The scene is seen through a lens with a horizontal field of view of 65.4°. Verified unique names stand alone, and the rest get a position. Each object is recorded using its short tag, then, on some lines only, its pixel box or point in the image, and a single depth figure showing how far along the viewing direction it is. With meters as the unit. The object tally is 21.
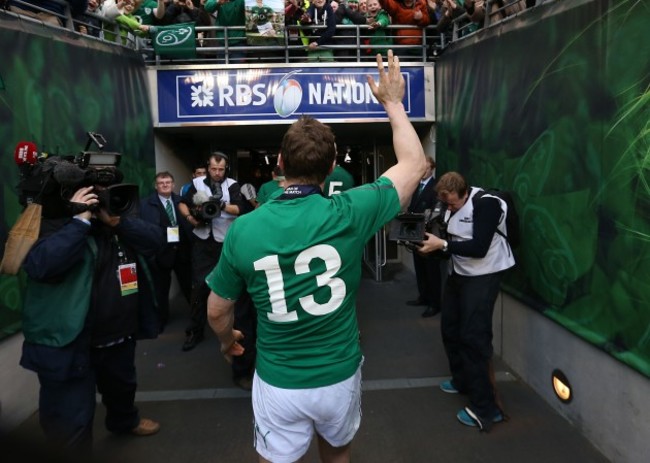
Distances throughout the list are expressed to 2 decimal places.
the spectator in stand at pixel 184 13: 7.68
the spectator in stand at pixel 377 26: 7.49
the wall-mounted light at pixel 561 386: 3.56
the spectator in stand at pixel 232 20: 7.48
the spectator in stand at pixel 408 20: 7.41
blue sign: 7.22
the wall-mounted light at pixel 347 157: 10.63
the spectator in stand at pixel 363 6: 8.06
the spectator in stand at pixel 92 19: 5.71
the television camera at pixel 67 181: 2.59
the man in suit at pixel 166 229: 5.74
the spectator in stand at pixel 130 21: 6.51
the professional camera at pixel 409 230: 3.31
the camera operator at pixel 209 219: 5.05
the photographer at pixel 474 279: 3.44
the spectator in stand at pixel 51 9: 4.51
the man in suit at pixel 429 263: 6.29
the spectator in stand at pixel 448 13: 6.23
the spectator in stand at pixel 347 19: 7.95
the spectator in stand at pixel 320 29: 7.41
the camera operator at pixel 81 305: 2.65
